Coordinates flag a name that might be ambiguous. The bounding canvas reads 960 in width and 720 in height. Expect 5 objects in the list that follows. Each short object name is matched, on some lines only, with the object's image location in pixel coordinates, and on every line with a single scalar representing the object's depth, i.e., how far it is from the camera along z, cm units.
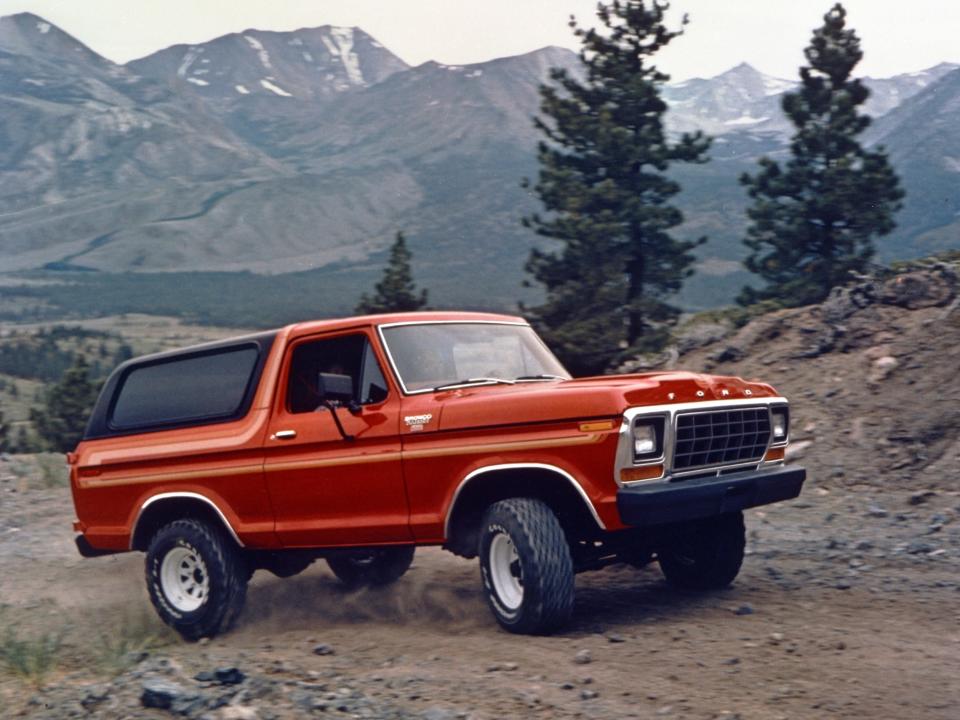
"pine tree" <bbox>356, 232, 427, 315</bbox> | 3994
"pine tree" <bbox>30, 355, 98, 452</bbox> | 5956
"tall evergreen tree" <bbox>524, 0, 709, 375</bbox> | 3741
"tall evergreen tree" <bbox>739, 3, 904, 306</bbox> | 3478
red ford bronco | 673
